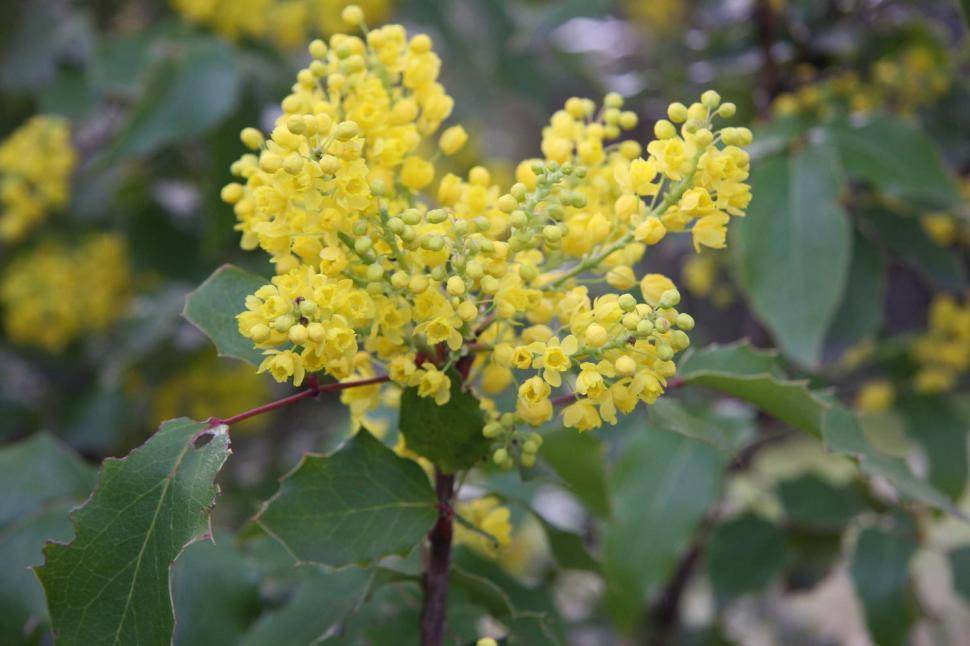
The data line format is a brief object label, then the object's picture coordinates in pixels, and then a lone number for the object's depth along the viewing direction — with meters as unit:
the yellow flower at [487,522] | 0.37
